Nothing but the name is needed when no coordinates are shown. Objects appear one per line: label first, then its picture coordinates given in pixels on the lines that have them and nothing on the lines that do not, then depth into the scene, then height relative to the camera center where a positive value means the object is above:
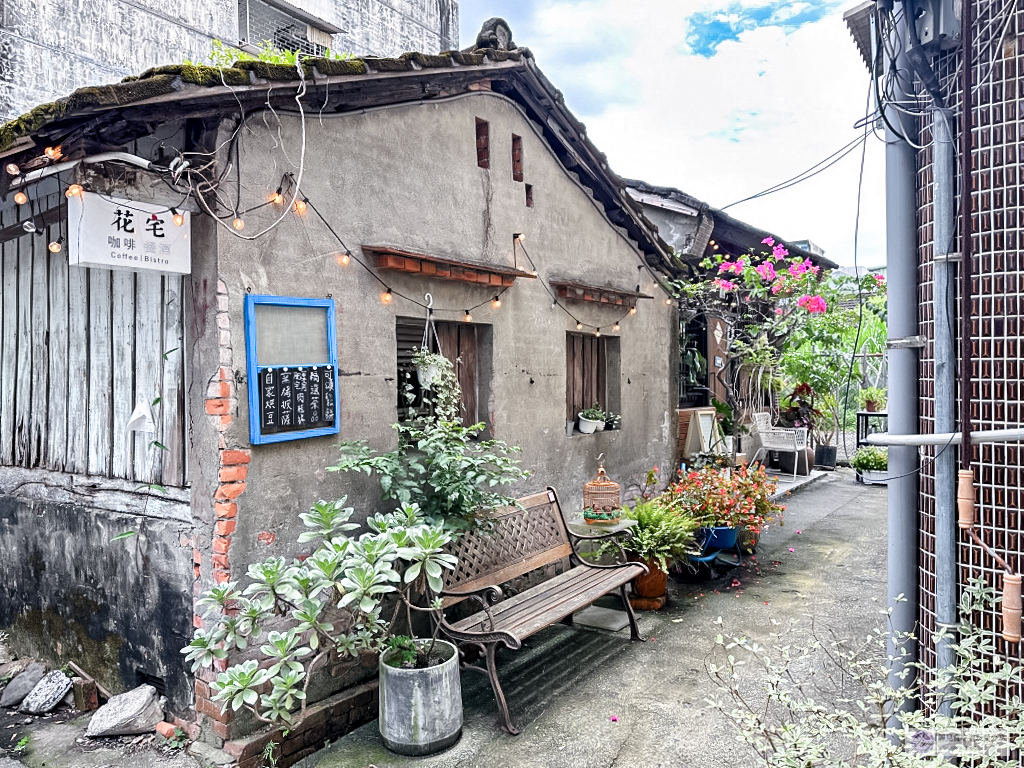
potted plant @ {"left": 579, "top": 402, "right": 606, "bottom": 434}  7.13 -0.35
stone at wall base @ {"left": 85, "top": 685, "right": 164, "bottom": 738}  4.07 -1.96
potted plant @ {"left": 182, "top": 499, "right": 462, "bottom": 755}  3.54 -1.34
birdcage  6.70 -1.06
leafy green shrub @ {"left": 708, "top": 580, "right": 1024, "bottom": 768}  2.15 -1.16
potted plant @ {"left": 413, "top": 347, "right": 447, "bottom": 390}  5.00 +0.14
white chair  11.88 -0.96
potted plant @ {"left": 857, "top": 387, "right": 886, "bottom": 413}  14.07 -0.32
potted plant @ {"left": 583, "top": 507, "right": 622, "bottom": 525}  6.47 -1.24
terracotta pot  5.99 -1.73
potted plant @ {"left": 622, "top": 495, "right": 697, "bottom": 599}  5.92 -1.38
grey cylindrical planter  3.87 -1.85
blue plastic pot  6.83 -1.54
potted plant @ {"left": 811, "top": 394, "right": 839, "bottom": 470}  13.43 -1.00
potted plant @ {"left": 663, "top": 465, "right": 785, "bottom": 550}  6.70 -1.17
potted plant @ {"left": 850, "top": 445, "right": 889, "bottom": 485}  12.11 -1.38
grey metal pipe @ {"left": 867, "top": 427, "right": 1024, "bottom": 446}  2.73 -0.23
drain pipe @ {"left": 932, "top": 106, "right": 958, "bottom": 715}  3.05 +0.10
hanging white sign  3.35 +0.81
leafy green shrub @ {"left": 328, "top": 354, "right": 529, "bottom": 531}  4.39 -0.53
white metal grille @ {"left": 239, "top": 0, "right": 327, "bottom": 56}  9.21 +5.07
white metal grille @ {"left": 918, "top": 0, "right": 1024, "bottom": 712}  2.94 +0.46
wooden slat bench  4.25 -1.40
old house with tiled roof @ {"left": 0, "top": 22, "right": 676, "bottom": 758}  3.67 +0.51
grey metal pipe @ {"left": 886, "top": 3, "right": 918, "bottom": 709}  3.34 -0.01
